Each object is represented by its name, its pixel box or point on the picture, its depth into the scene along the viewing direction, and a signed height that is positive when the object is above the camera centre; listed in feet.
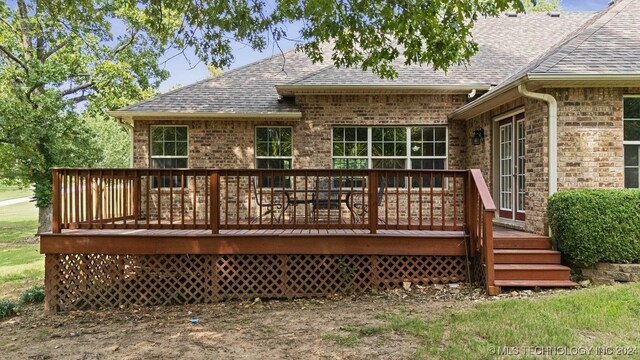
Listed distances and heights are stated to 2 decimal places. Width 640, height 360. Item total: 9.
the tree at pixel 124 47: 18.31 +7.73
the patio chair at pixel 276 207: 28.80 -1.92
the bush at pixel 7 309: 20.58 -6.20
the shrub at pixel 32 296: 22.85 -6.16
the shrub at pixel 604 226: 19.29 -2.20
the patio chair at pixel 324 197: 23.81 -1.16
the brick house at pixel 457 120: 21.29 +3.85
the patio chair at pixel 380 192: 23.70 -0.79
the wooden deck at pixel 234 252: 20.21 -3.45
